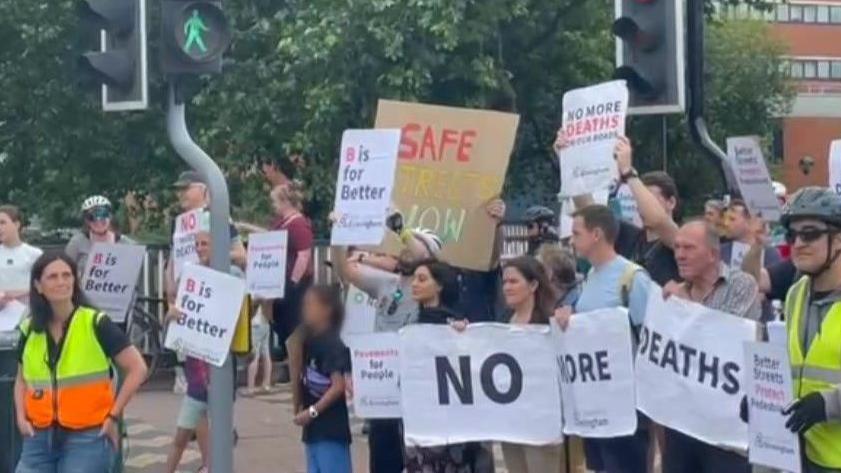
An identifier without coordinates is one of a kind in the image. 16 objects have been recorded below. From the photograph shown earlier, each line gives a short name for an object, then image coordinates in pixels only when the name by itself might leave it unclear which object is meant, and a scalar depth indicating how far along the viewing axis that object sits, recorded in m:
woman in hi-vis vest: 8.91
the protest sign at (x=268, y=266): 11.80
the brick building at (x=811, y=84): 66.88
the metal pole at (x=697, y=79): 9.72
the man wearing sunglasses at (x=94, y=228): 13.66
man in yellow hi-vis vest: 6.59
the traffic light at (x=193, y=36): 9.52
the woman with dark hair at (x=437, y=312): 9.64
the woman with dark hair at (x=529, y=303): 9.38
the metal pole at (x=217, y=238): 9.75
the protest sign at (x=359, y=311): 10.69
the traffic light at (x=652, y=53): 9.41
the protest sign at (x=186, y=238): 12.01
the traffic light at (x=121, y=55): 9.53
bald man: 8.27
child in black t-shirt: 9.93
